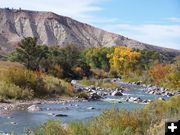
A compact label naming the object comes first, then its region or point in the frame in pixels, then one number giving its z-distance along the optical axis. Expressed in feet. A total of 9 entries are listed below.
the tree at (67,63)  187.73
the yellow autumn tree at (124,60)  260.29
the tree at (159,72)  201.12
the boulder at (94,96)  114.52
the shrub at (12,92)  98.17
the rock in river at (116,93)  129.41
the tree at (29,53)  173.68
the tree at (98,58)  290.35
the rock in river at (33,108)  83.82
